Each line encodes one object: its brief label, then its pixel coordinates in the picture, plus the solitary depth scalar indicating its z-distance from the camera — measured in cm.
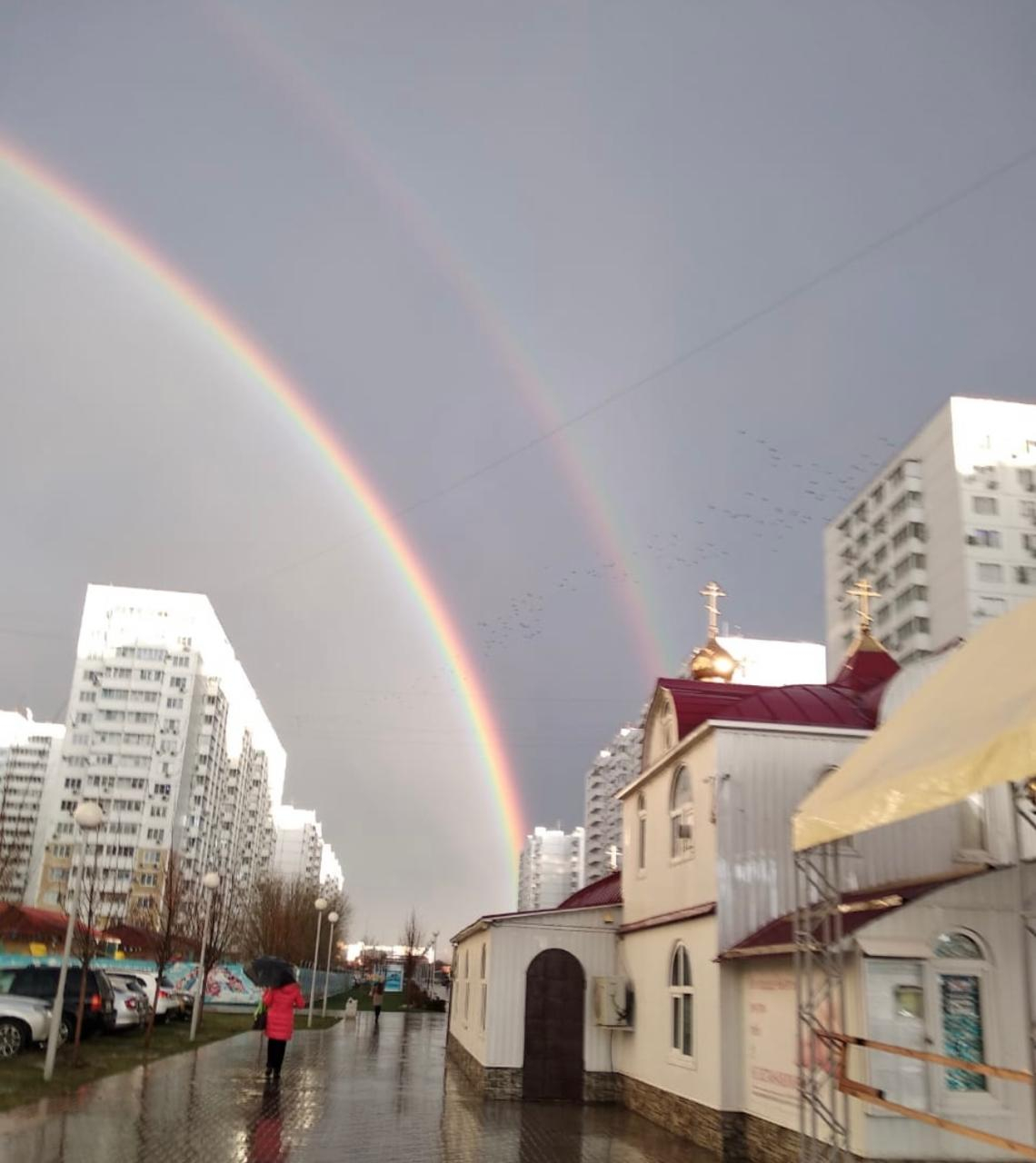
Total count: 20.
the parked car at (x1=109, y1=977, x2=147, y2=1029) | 2750
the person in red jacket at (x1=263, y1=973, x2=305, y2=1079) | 1939
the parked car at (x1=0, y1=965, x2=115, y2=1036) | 2448
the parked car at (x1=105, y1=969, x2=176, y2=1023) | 3131
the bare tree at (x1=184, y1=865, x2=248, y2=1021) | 3136
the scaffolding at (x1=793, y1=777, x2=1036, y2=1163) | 1019
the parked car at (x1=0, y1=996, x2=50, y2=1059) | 2092
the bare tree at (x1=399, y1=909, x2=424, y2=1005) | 6996
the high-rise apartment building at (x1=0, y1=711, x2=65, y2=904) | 14225
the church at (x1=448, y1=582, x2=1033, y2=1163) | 1197
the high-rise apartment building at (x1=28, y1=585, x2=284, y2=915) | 10944
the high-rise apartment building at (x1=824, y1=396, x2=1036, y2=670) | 8019
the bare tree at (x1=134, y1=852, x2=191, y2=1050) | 2617
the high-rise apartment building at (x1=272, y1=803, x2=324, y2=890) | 19075
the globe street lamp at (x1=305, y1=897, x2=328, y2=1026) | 3565
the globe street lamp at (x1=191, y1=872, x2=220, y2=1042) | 2702
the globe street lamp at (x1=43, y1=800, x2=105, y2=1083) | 1731
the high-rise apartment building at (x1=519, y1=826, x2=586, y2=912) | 18750
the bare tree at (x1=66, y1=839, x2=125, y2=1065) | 2059
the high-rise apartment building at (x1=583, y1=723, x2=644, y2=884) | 14612
